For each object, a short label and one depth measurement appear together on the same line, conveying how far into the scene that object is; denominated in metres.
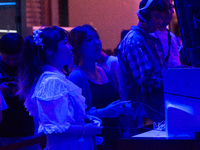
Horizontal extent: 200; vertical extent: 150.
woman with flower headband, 6.91
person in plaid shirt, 7.44
